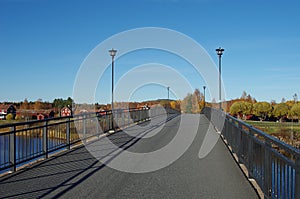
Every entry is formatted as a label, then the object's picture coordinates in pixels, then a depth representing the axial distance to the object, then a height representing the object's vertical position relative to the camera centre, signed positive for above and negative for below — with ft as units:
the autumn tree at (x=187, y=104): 195.06 +0.72
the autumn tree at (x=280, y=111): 235.40 -4.09
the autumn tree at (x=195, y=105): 199.16 +0.11
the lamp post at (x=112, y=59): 67.82 +9.25
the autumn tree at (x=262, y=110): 237.45 -3.41
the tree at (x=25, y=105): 224.08 +0.25
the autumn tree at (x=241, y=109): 224.74 -2.57
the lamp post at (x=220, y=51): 80.48 +12.84
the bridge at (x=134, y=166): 17.70 -4.95
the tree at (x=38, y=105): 202.90 +0.22
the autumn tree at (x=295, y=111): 216.33 -3.77
